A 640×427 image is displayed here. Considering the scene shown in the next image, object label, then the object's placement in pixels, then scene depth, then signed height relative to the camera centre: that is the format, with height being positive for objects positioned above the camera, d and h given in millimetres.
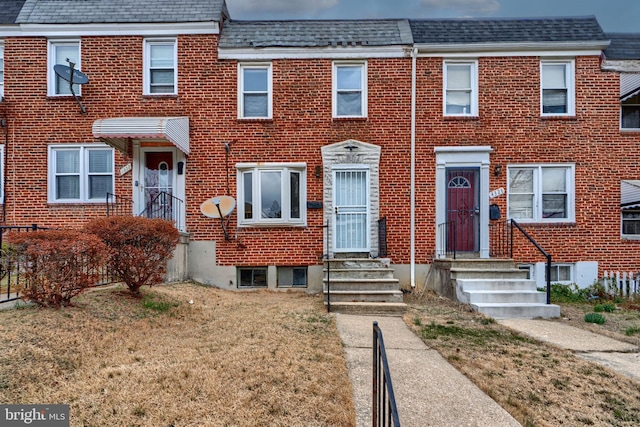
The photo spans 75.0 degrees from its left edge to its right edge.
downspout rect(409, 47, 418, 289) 10195 +1419
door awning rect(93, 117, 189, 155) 9055 +1866
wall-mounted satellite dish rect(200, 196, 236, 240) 9930 +170
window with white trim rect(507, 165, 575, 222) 10289 +578
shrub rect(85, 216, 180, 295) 6467 -523
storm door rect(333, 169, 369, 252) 10203 +162
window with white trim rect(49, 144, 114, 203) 10258 +1007
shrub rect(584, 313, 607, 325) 7359 -1835
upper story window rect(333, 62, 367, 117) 10398 +3141
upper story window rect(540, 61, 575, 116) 10336 +3213
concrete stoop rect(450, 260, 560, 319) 7840 -1516
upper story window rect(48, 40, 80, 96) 10273 +3837
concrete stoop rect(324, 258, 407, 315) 7620 -1457
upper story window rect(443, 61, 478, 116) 10375 +3198
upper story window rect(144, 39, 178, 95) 10336 +3649
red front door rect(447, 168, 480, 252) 10336 +249
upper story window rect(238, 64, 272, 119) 10406 +3103
